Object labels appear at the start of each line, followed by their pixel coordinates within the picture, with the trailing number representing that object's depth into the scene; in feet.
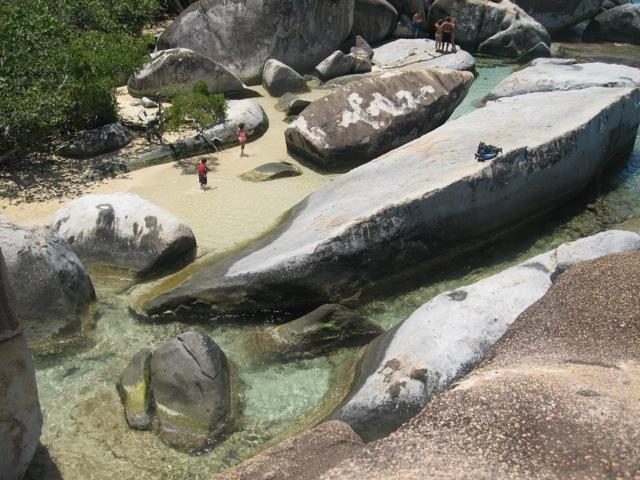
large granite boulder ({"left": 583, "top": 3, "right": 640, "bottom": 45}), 93.66
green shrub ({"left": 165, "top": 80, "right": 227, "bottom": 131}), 48.47
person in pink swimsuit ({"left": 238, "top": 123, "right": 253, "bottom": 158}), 50.88
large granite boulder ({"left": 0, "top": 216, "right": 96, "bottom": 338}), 30.40
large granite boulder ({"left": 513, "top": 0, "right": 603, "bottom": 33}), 97.14
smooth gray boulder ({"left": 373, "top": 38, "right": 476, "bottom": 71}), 74.28
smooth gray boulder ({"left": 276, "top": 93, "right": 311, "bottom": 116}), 59.52
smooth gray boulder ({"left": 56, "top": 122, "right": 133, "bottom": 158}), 48.93
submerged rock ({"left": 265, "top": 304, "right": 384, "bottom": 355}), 30.27
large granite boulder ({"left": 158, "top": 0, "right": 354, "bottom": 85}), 66.95
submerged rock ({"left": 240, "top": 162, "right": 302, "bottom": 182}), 46.73
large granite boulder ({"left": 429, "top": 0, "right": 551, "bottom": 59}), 84.33
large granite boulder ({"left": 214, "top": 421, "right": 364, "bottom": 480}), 19.12
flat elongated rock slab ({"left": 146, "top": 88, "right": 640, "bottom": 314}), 32.68
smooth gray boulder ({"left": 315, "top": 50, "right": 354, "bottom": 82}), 71.46
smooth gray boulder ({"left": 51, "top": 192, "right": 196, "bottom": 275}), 35.83
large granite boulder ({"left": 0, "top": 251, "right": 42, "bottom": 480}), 19.93
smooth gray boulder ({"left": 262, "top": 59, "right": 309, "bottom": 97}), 65.57
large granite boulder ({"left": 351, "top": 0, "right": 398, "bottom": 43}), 81.10
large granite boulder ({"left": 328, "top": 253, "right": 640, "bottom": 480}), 15.98
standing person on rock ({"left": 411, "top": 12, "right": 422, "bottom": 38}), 86.17
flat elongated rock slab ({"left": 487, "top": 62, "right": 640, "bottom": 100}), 56.95
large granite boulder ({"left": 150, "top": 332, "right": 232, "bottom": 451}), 25.64
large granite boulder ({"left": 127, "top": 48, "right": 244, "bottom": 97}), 60.34
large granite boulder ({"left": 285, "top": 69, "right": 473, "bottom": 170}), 47.96
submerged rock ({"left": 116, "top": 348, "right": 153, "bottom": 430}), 26.14
